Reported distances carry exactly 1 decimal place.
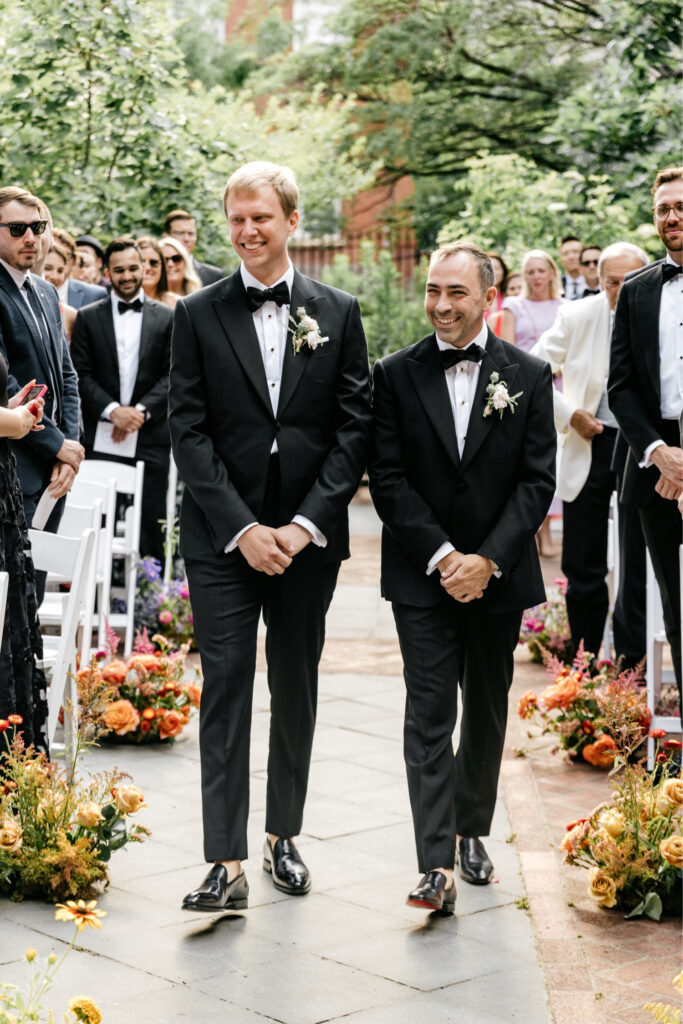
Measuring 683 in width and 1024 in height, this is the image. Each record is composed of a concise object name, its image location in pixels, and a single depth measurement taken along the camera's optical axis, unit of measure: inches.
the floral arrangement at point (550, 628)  320.8
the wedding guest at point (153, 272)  374.0
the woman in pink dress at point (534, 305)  421.1
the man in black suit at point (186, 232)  414.3
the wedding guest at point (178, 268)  390.3
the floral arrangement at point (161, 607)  334.3
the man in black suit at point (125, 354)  347.6
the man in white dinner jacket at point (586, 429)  287.3
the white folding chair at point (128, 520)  317.4
